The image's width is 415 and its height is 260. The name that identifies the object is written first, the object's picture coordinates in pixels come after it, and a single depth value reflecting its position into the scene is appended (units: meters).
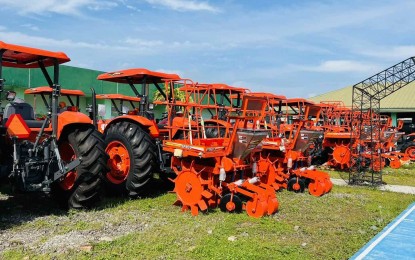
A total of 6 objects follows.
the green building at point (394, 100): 26.53
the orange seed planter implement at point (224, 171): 6.40
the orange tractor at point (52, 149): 5.58
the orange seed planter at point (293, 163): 8.48
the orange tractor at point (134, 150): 7.19
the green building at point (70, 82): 18.23
